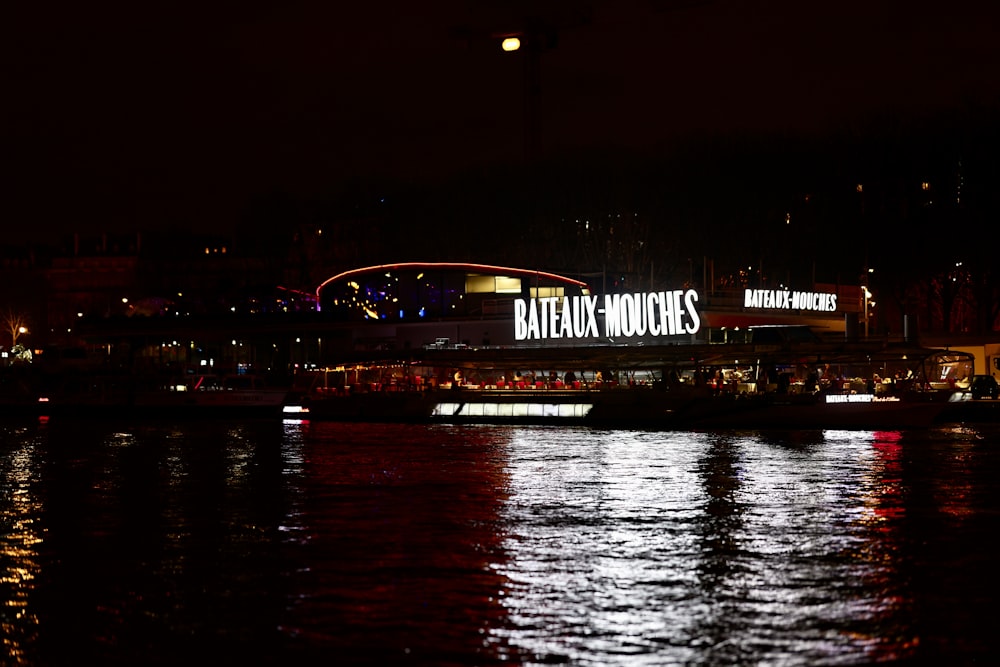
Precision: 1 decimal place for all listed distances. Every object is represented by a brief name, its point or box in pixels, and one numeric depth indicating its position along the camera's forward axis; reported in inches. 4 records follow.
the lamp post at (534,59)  5344.5
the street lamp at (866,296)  3648.4
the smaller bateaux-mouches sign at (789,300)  3452.3
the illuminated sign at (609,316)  3176.7
